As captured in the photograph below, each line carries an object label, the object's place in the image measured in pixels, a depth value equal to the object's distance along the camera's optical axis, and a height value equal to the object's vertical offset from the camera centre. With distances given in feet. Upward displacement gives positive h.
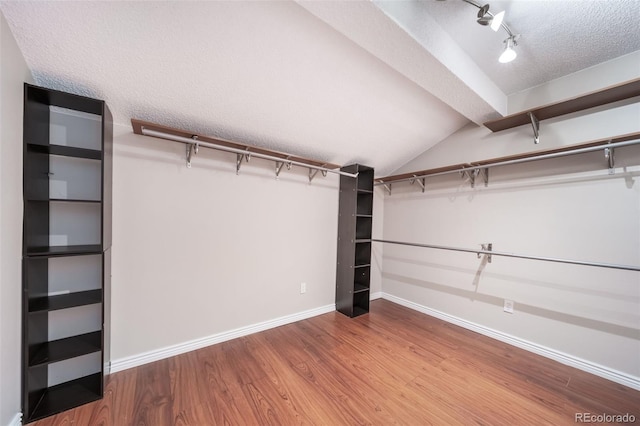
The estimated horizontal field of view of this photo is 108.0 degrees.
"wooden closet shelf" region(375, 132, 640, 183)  5.50 +1.72
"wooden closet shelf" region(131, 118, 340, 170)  5.53 +1.85
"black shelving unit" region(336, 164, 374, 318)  9.41 -1.29
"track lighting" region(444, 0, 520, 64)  4.12 +3.61
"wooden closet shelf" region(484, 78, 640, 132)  5.32 +2.95
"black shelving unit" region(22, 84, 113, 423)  4.32 -0.95
